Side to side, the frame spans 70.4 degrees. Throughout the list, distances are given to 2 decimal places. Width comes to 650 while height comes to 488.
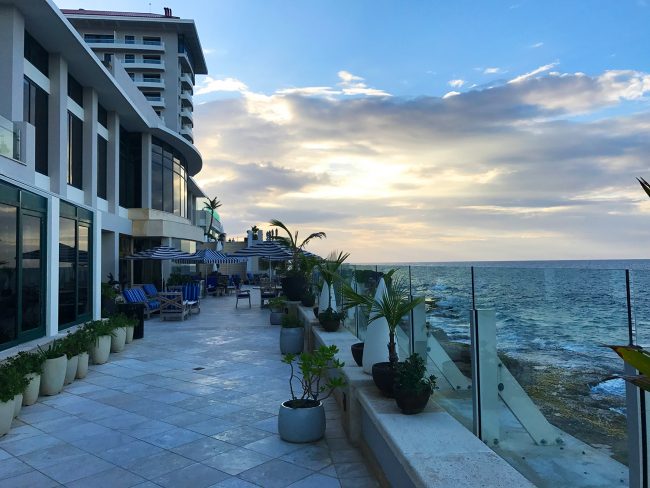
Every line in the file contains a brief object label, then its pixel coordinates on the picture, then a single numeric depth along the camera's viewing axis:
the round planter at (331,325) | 7.70
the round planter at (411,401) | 3.52
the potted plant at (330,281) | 8.77
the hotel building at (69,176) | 8.48
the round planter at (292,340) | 8.55
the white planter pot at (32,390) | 5.58
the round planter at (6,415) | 4.61
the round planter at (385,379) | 3.88
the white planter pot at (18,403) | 4.99
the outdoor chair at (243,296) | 17.61
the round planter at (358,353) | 5.00
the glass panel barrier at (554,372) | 2.50
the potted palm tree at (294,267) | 12.52
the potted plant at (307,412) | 4.37
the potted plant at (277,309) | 12.57
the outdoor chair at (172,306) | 14.26
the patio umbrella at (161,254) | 18.00
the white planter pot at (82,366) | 6.98
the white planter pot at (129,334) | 9.88
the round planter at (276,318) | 12.75
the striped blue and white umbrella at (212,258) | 22.80
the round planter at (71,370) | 6.59
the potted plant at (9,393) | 4.64
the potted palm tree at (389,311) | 3.97
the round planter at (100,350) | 7.93
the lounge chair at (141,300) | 14.21
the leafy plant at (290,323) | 8.71
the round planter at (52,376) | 6.05
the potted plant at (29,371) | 5.50
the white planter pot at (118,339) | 8.99
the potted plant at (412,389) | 3.52
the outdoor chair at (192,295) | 16.33
